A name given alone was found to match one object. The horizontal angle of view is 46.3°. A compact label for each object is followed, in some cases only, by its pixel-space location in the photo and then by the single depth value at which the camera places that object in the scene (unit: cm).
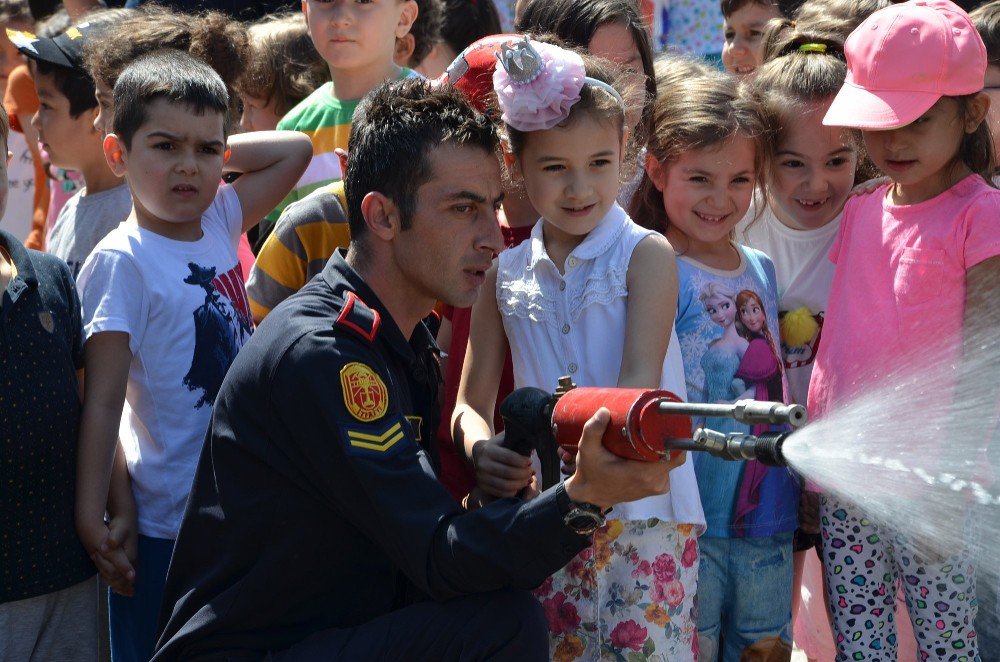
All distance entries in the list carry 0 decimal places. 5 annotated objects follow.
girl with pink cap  338
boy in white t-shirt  356
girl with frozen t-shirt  362
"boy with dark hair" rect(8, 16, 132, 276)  460
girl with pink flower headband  326
